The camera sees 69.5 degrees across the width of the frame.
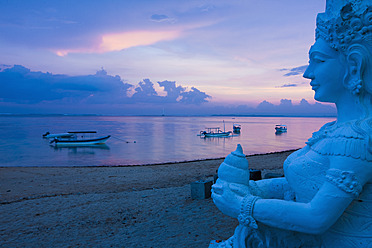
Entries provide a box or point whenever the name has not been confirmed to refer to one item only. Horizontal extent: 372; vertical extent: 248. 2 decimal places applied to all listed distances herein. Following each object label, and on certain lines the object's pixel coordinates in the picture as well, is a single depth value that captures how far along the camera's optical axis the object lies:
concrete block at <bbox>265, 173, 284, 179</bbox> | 7.98
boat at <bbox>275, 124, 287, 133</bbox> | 63.81
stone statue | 1.60
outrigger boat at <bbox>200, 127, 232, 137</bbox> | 50.56
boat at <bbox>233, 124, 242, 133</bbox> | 61.66
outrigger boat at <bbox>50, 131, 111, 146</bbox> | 36.72
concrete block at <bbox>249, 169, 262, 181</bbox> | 8.62
